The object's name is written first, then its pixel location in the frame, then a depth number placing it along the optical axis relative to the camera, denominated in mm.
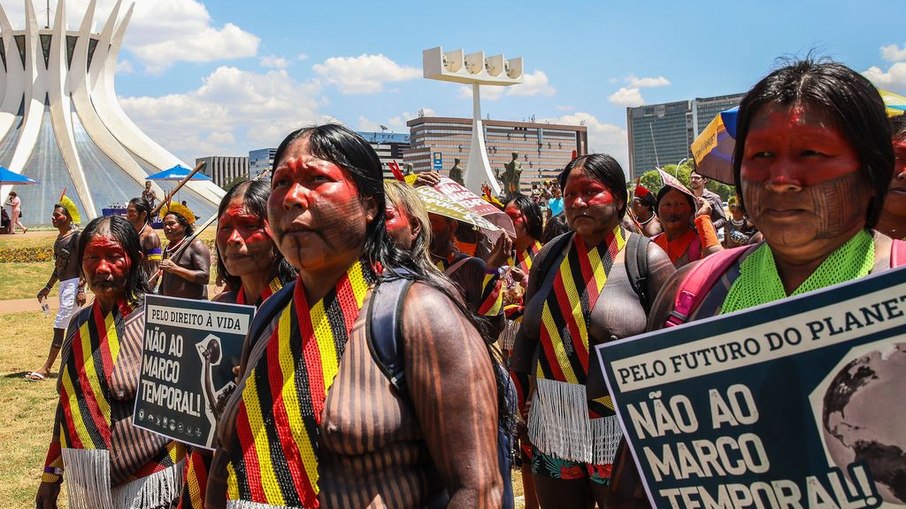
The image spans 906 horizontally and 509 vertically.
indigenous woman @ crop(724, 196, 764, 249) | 6836
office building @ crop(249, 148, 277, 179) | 134625
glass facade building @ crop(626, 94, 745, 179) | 97562
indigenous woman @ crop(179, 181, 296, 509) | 3533
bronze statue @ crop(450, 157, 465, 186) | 37116
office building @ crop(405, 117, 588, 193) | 147000
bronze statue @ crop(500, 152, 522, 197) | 34125
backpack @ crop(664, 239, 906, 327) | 1809
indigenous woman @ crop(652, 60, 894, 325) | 1606
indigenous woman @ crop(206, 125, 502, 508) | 1868
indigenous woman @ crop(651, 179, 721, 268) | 5910
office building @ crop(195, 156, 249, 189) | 130750
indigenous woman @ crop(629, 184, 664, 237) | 8438
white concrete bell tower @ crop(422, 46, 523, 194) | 55312
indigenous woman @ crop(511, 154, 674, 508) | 3566
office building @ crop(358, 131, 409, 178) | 128600
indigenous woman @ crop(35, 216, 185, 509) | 3240
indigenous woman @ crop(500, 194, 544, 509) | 4855
